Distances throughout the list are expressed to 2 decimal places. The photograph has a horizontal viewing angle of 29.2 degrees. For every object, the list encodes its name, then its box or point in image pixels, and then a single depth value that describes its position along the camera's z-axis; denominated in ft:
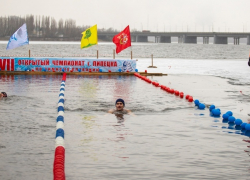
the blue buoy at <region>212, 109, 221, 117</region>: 53.42
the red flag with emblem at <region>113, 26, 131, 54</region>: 126.11
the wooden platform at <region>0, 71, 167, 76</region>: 112.27
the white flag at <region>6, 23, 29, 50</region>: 123.34
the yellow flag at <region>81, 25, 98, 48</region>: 127.95
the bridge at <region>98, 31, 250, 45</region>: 607.78
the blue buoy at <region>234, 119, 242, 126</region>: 47.01
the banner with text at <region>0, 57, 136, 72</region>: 114.11
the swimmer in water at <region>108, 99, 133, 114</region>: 53.75
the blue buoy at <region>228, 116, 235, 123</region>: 48.72
